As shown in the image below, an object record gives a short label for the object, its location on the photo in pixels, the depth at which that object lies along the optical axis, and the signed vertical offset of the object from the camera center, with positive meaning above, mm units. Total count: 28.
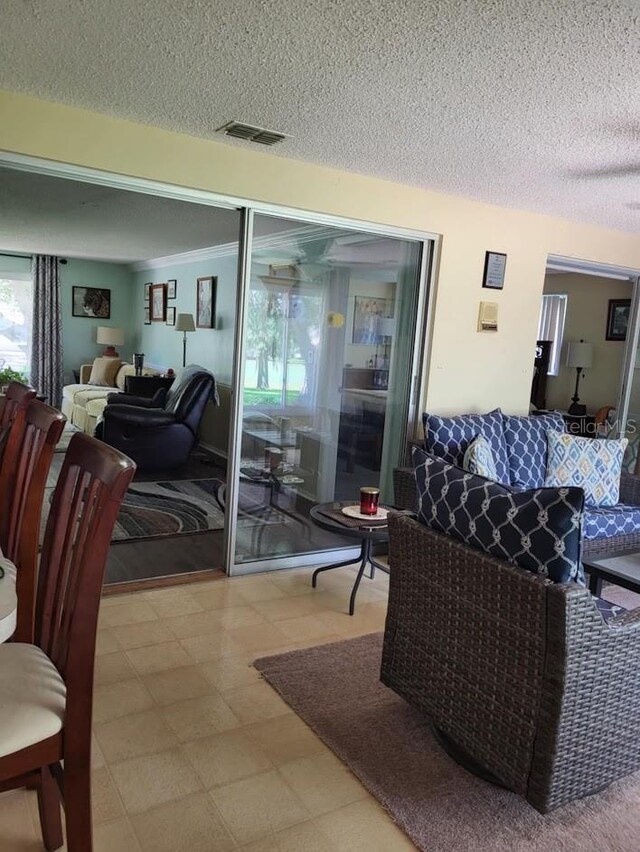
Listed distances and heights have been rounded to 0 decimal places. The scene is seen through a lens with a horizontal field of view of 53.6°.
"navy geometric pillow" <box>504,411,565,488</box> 3809 -585
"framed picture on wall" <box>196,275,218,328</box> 6891 +295
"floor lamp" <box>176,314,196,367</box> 7000 +61
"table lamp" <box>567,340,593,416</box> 6047 -13
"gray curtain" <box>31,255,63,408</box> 8891 -152
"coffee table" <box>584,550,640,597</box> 2576 -886
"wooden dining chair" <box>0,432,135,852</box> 1311 -760
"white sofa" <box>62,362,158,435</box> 6969 -898
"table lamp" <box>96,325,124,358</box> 8914 -183
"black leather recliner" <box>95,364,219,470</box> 5730 -911
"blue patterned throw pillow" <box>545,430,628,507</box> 3803 -657
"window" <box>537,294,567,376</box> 6707 +341
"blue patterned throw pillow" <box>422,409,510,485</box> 3590 -501
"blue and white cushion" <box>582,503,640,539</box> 3428 -888
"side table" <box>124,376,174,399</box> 7027 -652
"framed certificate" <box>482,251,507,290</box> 4043 +516
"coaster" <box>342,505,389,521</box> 3074 -843
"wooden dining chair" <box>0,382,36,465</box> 1989 -302
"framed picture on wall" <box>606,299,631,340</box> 5891 +386
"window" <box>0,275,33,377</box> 8852 -81
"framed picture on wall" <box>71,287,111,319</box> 9266 +281
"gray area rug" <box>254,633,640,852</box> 1748 -1329
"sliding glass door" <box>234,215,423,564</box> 3473 -205
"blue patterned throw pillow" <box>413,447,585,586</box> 1684 -474
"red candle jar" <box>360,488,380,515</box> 3137 -779
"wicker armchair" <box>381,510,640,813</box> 1671 -902
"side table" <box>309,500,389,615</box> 2914 -872
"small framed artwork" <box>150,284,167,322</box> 8281 +310
